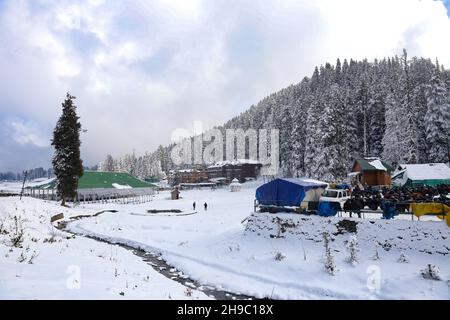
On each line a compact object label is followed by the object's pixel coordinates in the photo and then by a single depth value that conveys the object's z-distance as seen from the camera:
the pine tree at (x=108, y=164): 142.88
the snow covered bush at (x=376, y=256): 15.52
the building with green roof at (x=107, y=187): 64.56
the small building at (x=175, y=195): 67.95
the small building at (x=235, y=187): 79.38
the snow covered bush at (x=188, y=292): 10.95
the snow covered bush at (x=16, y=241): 12.28
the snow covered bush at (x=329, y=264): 14.43
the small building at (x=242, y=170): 98.94
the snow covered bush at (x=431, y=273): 12.81
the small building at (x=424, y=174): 37.68
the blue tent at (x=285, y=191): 22.47
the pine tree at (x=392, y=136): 55.12
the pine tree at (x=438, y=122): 48.06
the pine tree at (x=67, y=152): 42.94
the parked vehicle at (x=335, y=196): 21.05
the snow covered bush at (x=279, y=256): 16.90
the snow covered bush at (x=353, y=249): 15.34
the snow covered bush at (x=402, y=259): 14.82
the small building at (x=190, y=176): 113.75
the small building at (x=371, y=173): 46.06
